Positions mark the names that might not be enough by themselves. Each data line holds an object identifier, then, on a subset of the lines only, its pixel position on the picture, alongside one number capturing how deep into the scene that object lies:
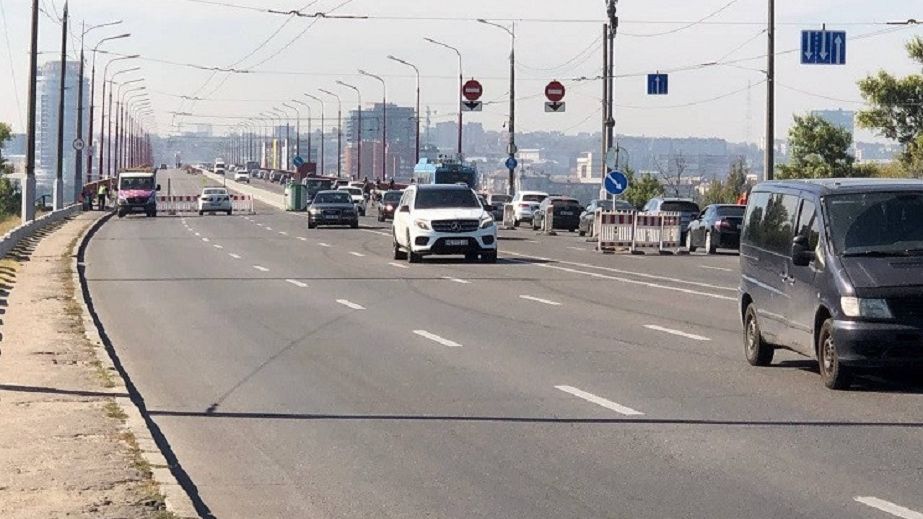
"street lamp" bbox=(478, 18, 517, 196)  86.38
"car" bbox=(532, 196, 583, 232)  70.19
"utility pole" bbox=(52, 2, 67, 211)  72.94
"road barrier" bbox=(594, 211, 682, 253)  48.84
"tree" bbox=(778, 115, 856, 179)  86.31
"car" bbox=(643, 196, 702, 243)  61.28
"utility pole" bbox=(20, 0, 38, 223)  51.84
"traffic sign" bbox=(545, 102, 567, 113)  76.44
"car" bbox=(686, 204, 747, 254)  49.59
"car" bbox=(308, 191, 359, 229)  66.69
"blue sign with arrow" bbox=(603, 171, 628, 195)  53.09
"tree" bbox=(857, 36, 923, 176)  77.19
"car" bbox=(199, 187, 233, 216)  91.12
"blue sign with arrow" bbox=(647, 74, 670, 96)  71.19
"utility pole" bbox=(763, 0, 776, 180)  50.72
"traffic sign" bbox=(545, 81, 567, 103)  77.56
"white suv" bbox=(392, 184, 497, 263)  39.34
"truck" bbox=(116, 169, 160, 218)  85.38
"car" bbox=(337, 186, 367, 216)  95.94
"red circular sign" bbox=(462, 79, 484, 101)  96.56
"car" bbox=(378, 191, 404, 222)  80.88
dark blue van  14.56
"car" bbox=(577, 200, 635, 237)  64.26
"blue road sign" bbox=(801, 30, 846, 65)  51.69
